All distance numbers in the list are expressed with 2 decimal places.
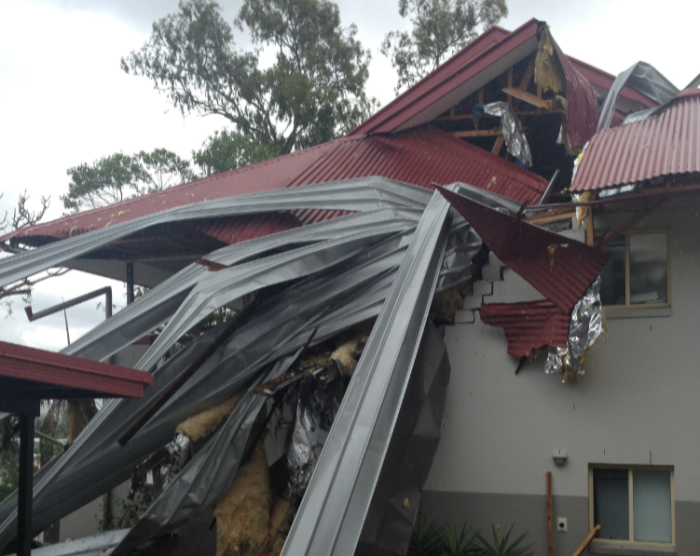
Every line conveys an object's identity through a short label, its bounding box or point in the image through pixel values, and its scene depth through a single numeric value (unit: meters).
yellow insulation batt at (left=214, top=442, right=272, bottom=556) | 6.24
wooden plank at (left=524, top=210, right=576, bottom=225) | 7.82
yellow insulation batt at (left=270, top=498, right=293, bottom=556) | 6.37
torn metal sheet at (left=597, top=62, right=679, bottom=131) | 9.53
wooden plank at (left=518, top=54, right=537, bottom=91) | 9.92
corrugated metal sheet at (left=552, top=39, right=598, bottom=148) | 9.27
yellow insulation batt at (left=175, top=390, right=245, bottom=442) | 6.42
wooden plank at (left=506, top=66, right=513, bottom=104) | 10.05
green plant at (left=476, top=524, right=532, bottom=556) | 6.94
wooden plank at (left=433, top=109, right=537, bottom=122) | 10.16
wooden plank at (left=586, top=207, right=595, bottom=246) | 7.25
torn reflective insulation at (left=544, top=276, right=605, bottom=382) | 6.98
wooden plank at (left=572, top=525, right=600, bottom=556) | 6.87
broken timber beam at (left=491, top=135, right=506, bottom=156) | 10.35
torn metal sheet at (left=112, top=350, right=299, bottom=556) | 6.09
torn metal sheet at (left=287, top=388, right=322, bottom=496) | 6.47
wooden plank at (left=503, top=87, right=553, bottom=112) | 9.74
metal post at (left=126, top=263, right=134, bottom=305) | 9.66
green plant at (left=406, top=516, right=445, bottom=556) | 7.11
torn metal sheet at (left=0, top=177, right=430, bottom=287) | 7.87
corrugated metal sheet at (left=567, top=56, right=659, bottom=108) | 10.27
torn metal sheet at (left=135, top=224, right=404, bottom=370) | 6.24
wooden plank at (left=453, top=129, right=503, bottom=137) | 10.38
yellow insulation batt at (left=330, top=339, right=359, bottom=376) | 6.60
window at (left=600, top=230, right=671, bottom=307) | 7.35
